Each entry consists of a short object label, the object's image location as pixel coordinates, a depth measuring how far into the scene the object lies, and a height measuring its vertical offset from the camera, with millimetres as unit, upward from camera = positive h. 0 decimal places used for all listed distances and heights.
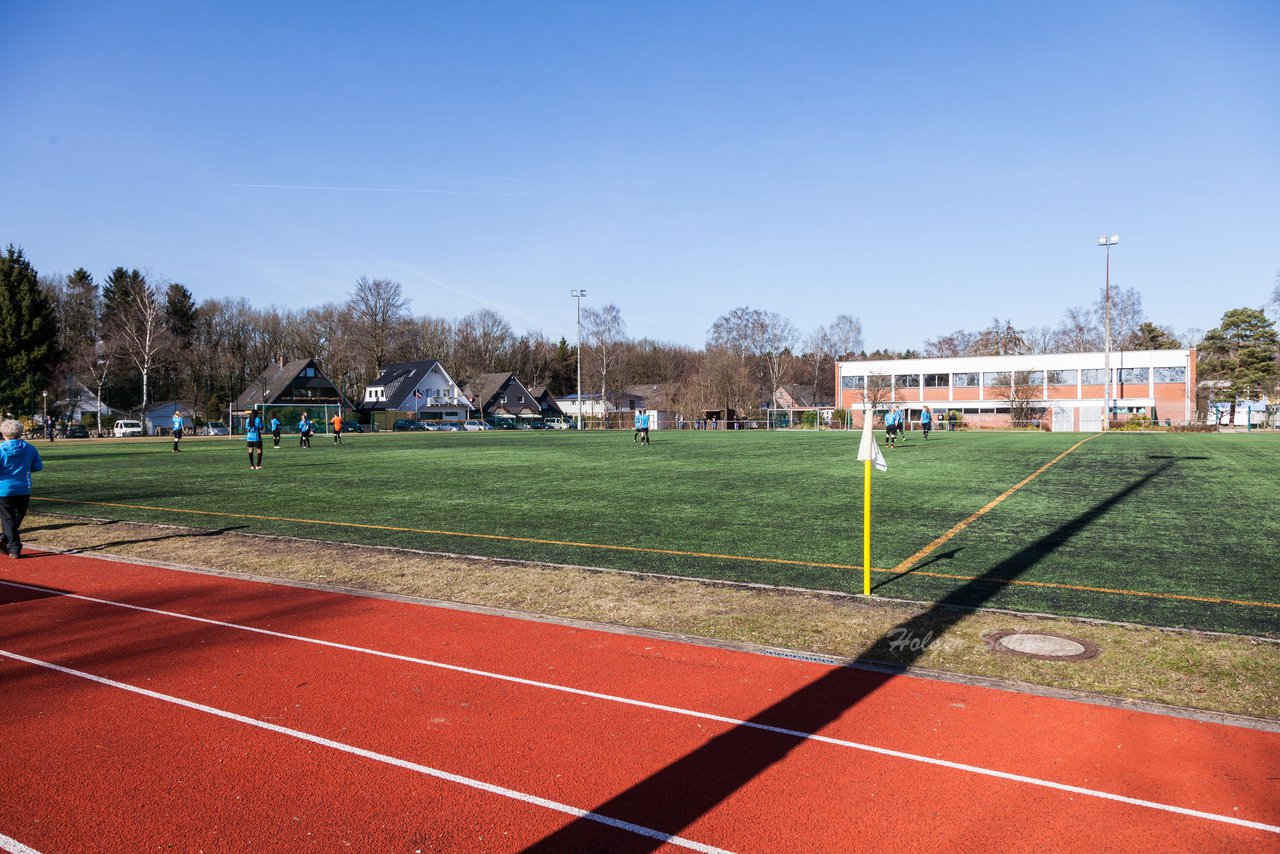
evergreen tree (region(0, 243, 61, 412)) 59062 +5503
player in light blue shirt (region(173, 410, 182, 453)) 35438 -1093
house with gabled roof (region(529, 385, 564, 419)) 96188 +124
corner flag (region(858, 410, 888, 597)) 8162 -673
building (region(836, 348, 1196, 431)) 71188 +1496
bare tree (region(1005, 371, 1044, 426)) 72062 -110
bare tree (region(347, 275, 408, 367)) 83250 +9686
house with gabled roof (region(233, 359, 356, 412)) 74188 +1642
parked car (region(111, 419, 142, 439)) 64250 -1804
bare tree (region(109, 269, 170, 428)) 64938 +6784
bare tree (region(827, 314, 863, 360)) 101688 +8018
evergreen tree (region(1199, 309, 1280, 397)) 75812 +4687
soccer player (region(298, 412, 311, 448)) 38469 -1383
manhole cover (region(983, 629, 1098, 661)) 6268 -2007
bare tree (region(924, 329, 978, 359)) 109812 +8002
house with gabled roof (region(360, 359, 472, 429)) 81375 +1210
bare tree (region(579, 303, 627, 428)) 91562 +8028
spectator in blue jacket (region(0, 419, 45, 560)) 10734 -1064
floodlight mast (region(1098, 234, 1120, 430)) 54834 +5120
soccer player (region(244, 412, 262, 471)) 24861 -827
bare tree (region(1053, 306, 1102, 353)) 91188 +7354
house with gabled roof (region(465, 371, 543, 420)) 89312 +891
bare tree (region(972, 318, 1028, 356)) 101812 +7840
